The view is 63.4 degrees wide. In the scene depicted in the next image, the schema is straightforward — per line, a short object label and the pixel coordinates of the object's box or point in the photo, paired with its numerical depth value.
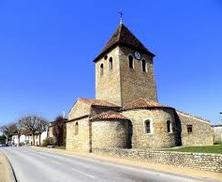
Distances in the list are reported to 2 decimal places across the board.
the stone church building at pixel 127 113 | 18.39
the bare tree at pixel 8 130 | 59.04
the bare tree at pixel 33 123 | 45.77
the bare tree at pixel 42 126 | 46.08
